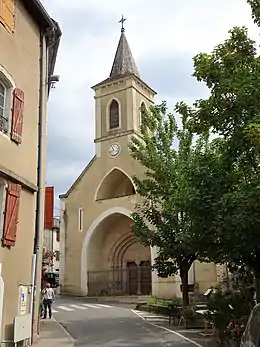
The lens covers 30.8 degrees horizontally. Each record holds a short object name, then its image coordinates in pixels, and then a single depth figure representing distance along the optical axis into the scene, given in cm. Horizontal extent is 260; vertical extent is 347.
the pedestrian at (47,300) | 2030
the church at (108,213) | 3534
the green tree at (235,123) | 1102
